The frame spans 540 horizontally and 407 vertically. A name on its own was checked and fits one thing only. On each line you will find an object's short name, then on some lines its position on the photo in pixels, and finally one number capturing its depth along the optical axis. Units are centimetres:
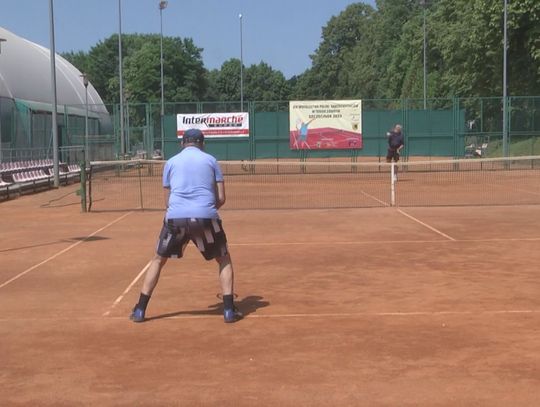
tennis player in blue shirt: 617
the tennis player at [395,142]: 2350
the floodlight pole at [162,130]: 3152
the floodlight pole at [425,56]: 5894
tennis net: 1805
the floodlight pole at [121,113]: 3189
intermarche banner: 3164
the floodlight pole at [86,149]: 3173
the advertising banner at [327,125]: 3131
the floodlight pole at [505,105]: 3183
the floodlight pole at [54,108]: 2502
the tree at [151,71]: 8838
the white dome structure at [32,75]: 3747
